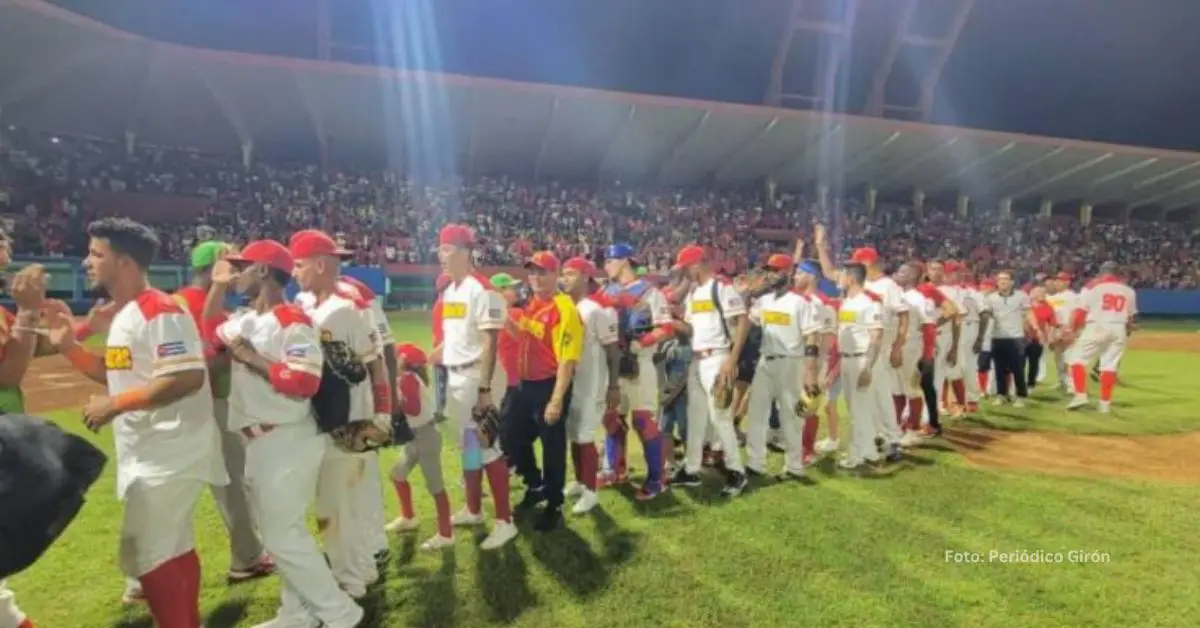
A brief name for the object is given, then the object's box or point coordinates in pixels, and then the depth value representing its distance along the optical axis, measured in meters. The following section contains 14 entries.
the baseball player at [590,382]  6.11
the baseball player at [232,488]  4.73
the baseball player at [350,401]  4.24
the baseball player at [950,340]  9.84
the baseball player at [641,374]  6.66
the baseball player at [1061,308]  12.71
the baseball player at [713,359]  6.59
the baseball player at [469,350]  5.30
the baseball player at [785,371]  7.19
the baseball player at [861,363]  7.54
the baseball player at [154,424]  3.29
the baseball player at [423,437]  5.30
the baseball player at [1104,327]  11.19
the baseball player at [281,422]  3.65
